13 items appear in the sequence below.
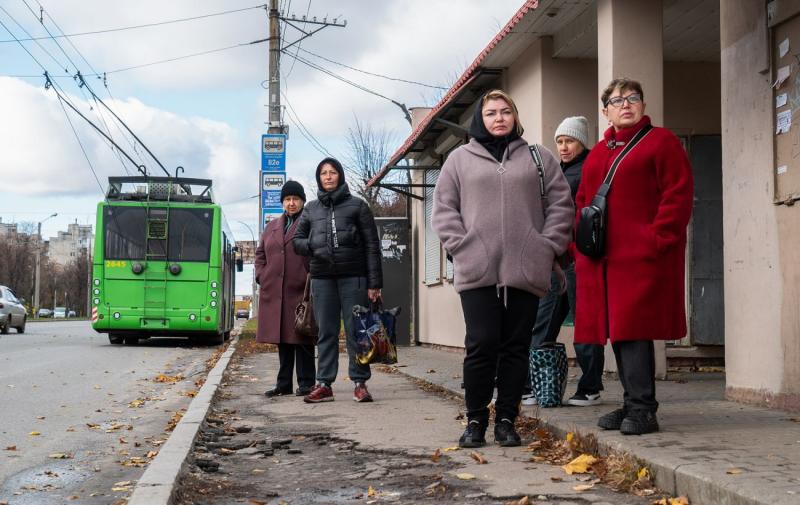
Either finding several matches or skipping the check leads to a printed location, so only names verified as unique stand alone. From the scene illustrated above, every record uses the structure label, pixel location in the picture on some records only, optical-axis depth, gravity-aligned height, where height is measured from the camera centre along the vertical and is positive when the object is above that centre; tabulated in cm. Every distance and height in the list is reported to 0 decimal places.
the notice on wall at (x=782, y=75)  677 +147
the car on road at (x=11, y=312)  3206 -73
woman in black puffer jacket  839 +33
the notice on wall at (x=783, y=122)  675 +115
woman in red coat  552 +17
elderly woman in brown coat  902 +6
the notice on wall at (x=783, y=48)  681 +166
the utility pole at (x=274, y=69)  2161 +493
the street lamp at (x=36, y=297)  8375 -64
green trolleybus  2112 +61
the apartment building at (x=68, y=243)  18138 +860
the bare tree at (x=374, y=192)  4700 +462
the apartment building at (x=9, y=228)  12398 +855
